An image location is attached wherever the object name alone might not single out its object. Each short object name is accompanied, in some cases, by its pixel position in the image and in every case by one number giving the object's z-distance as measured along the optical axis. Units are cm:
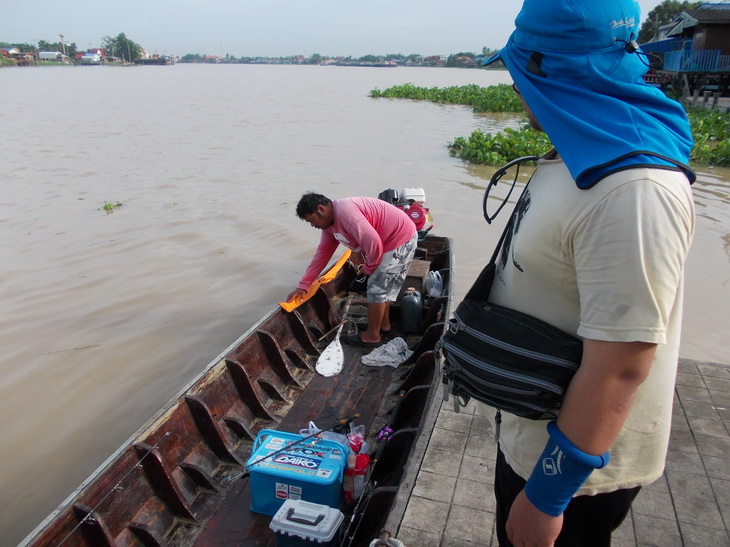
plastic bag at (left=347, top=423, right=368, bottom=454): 344
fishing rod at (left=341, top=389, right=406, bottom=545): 292
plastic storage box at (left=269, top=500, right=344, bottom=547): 263
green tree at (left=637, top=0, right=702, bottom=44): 5506
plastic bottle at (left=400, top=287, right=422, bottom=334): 568
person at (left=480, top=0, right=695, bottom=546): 108
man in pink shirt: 508
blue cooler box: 302
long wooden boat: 287
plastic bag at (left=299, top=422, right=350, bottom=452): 353
